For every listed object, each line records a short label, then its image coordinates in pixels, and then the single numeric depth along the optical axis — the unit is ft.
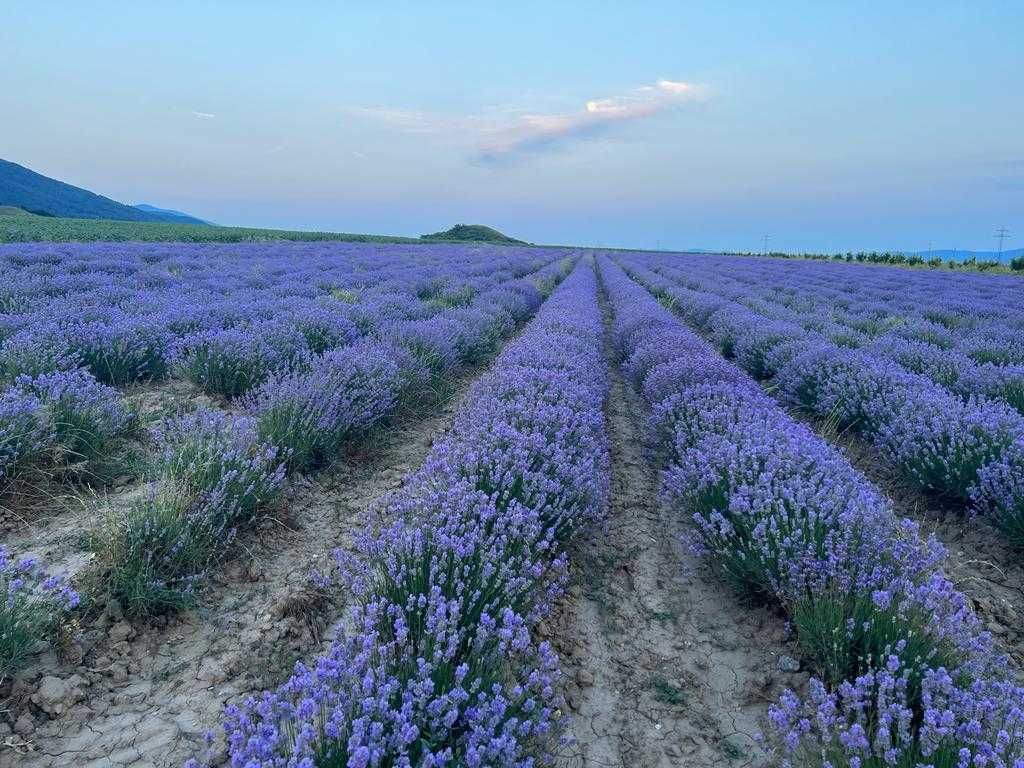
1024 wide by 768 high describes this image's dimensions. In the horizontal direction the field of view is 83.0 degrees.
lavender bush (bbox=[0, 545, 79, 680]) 6.12
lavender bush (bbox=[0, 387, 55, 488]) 9.62
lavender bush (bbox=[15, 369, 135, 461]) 10.93
